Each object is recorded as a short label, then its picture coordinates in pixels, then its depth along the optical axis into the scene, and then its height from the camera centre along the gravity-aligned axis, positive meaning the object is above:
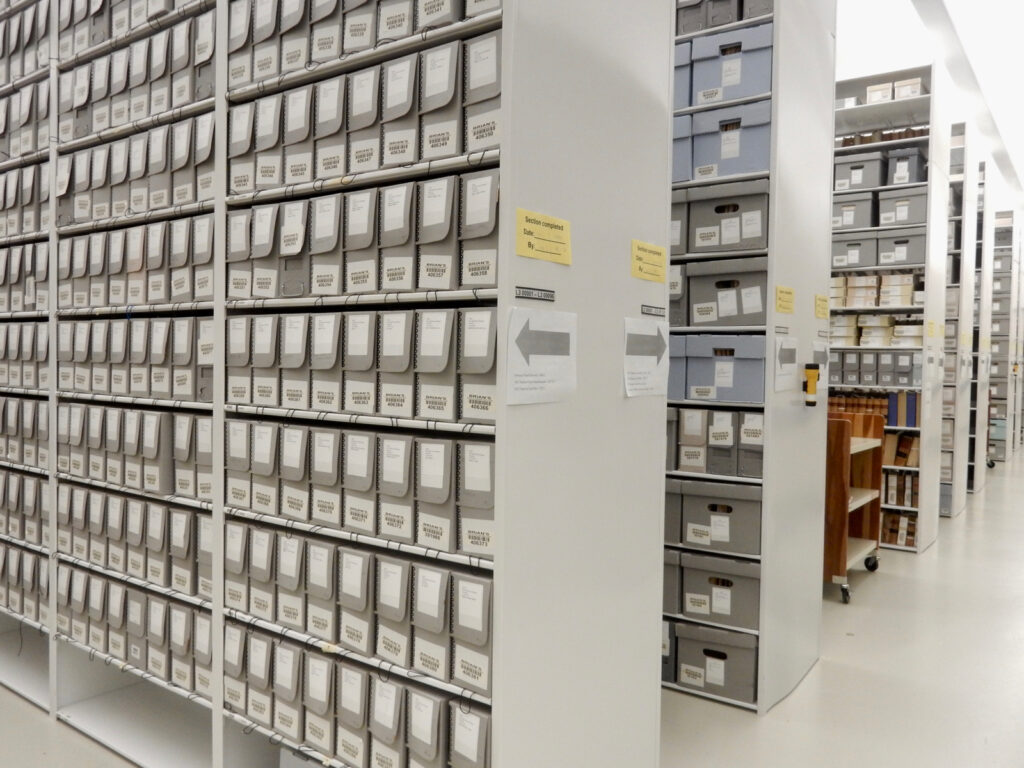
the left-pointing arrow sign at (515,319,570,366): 1.61 +0.07
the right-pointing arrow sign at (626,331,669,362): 1.97 +0.09
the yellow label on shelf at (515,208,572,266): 1.60 +0.30
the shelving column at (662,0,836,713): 2.78 +0.12
